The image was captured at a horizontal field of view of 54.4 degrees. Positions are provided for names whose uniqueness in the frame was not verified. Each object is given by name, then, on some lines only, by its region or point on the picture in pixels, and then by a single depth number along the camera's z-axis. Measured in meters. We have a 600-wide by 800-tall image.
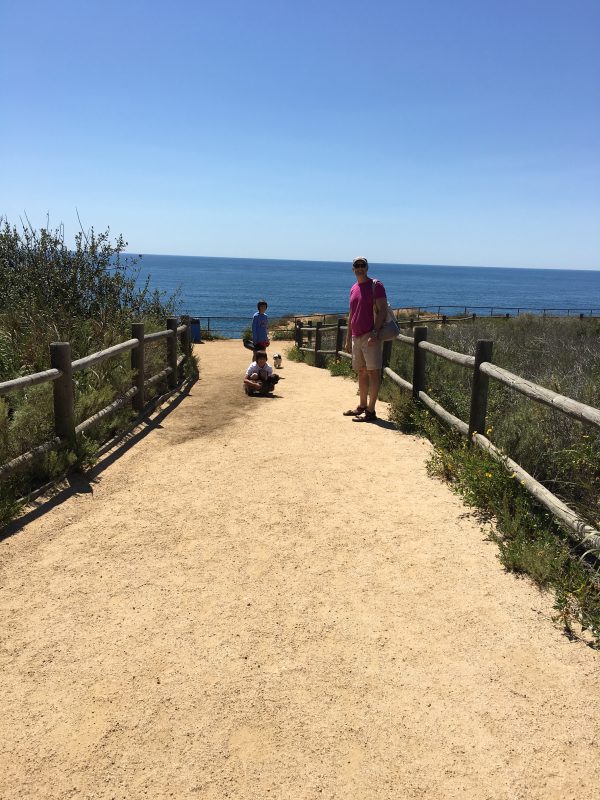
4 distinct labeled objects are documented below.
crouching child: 9.95
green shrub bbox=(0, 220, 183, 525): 5.48
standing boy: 11.25
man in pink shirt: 7.38
